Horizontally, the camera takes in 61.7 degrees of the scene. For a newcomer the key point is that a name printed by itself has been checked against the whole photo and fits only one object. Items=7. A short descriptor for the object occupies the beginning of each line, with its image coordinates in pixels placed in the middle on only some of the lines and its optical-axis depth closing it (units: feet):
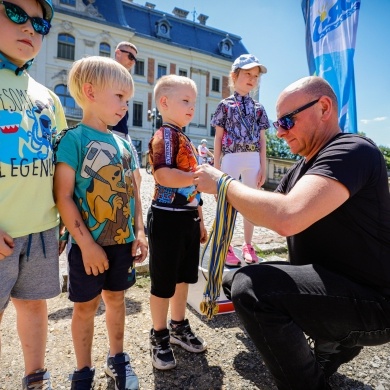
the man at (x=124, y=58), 10.74
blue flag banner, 11.93
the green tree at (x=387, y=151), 140.26
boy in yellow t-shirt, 4.64
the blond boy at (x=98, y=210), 5.14
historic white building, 91.71
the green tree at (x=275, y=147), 134.87
